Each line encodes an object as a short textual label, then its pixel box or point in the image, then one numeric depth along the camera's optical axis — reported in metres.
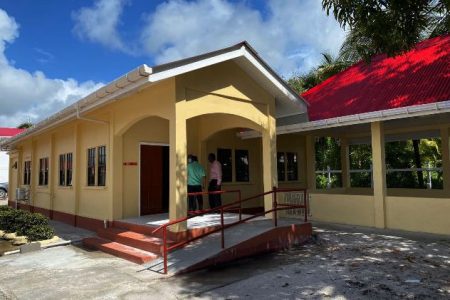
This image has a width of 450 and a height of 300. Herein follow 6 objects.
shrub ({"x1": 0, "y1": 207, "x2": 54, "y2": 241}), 9.86
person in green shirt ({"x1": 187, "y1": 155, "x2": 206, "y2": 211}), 9.97
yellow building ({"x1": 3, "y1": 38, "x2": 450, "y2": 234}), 8.30
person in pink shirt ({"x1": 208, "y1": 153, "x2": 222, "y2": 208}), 11.00
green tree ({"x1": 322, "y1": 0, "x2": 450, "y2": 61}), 6.29
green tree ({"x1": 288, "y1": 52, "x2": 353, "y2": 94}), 20.48
